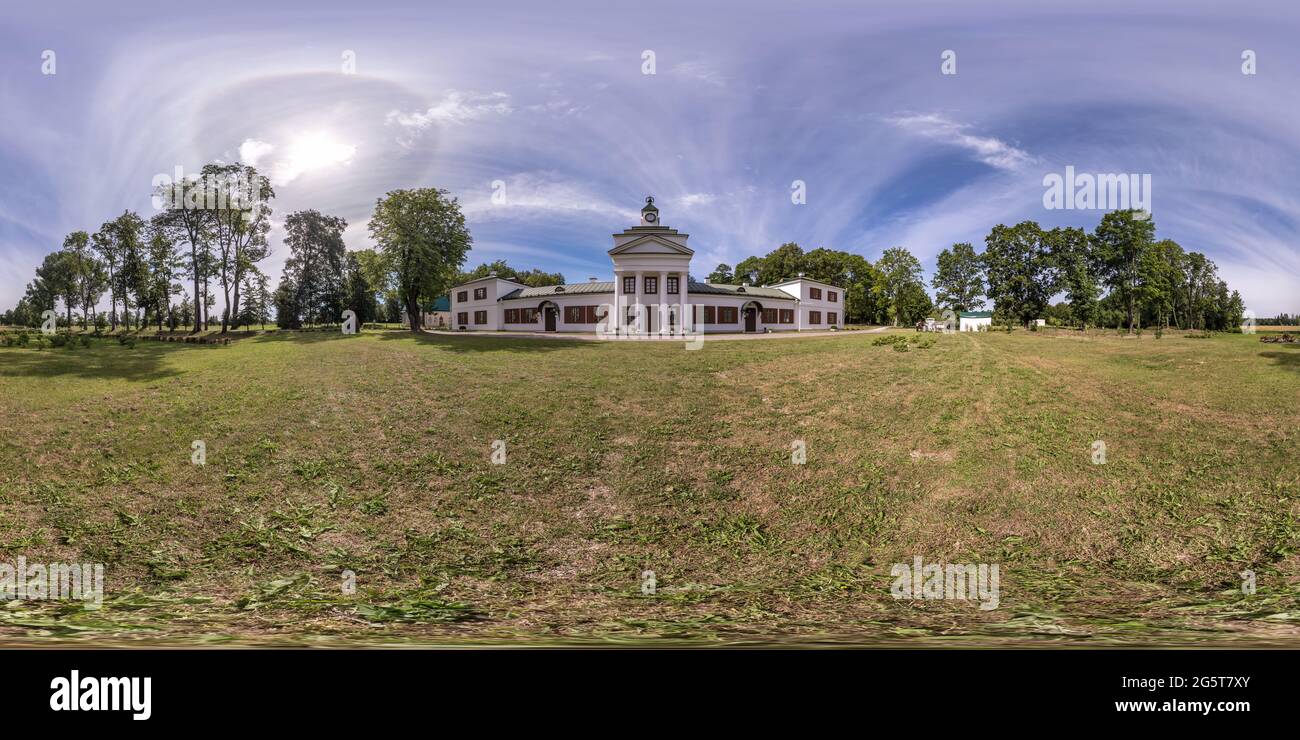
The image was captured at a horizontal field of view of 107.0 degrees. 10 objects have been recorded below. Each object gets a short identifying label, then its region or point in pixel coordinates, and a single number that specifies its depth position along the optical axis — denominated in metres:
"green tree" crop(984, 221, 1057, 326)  39.41
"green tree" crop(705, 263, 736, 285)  59.69
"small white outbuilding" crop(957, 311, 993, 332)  40.33
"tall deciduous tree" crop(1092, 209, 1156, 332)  26.16
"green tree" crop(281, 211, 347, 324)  32.75
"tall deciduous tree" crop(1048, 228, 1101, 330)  31.58
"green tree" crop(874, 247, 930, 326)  43.31
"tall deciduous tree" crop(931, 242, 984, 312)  45.09
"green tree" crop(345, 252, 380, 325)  39.75
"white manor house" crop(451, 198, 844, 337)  31.45
